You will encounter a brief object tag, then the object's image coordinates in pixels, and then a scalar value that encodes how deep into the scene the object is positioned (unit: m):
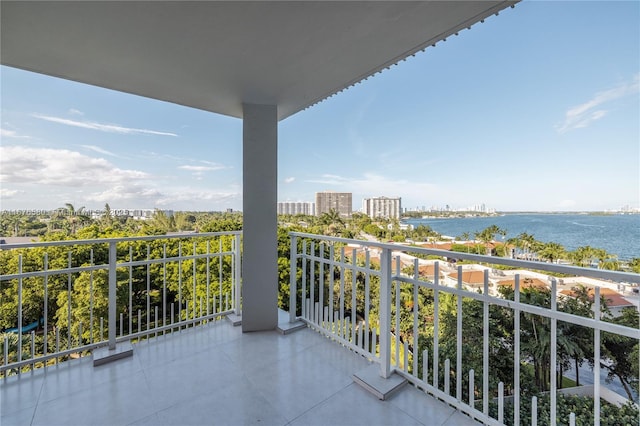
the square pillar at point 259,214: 2.92
